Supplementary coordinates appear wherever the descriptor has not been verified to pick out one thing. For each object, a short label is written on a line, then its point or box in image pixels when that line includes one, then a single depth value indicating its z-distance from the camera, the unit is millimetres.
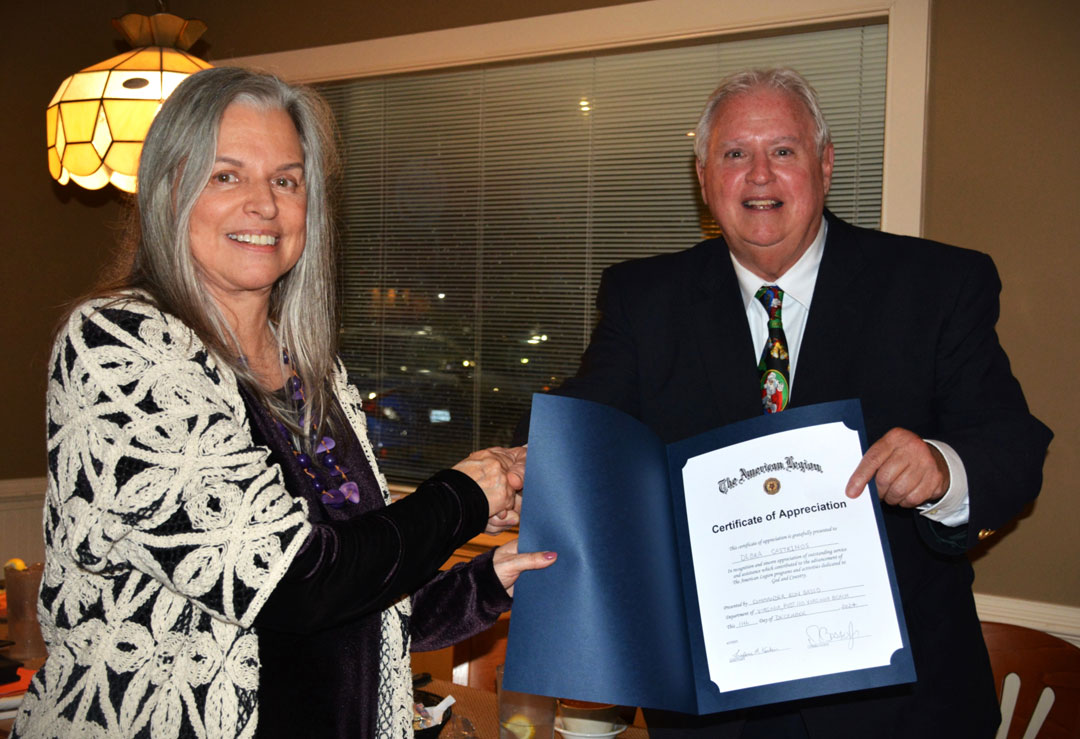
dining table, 1708
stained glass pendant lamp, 2459
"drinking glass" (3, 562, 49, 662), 2166
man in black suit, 1502
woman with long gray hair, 1102
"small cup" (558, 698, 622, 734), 1652
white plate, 1646
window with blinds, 3252
